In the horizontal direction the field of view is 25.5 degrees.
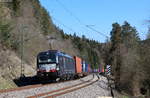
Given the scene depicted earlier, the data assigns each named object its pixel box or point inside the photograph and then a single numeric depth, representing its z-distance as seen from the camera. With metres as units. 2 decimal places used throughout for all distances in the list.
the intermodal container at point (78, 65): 51.27
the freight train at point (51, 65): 33.53
